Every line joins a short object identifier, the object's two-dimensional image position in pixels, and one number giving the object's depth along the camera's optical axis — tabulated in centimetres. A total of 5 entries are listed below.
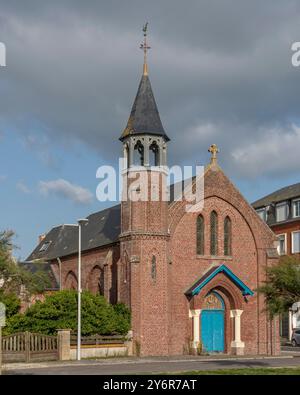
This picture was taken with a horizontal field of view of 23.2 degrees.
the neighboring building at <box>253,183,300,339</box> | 6531
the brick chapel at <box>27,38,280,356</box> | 4331
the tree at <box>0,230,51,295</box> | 4122
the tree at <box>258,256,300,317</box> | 2836
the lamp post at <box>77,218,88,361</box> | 3884
